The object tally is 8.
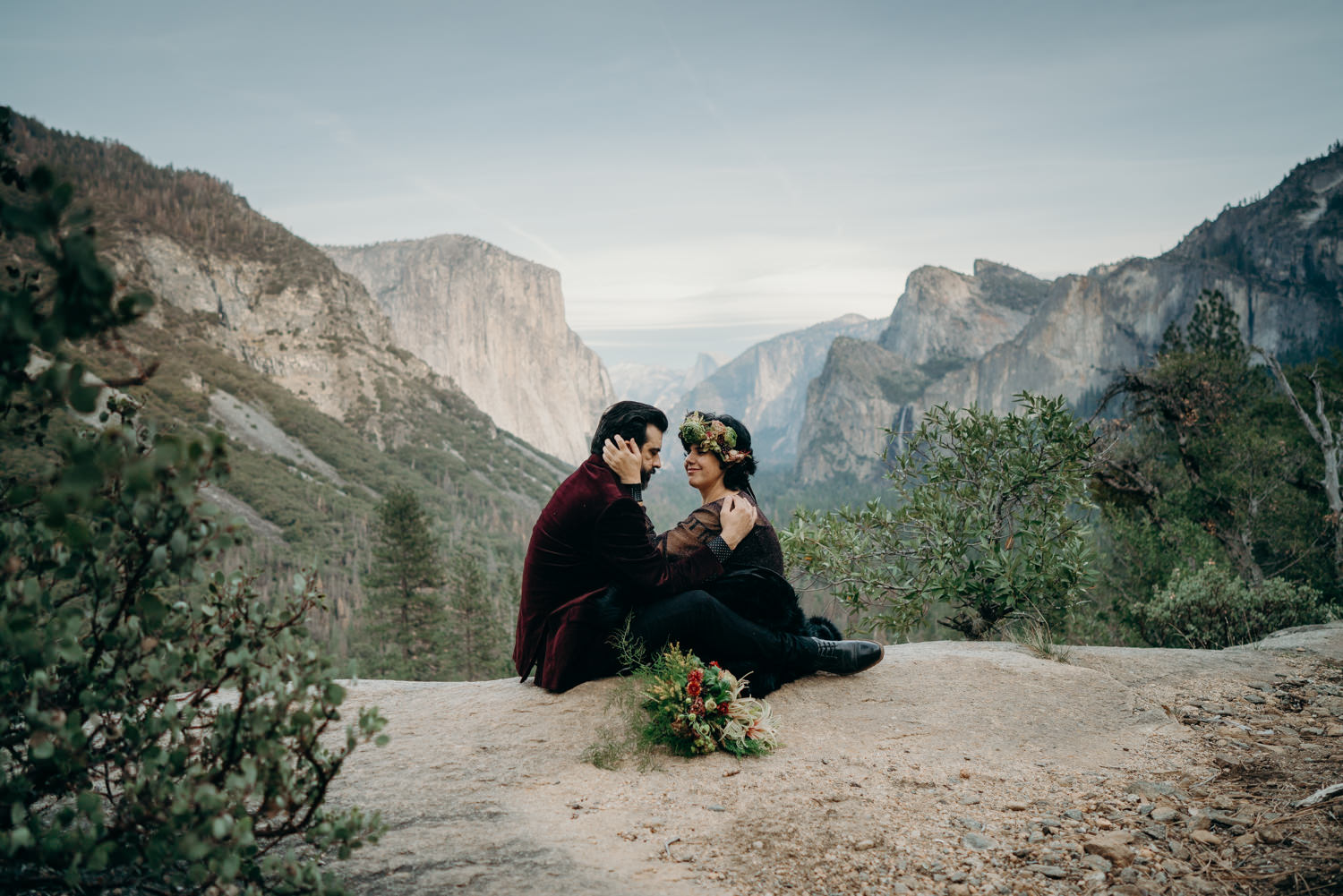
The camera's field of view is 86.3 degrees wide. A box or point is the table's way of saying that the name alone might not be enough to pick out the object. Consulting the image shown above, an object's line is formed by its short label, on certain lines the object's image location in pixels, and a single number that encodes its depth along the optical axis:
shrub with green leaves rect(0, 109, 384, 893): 1.88
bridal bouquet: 4.99
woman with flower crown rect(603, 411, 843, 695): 5.80
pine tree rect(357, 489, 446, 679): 36.59
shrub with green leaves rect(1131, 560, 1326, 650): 10.59
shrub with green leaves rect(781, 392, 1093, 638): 8.27
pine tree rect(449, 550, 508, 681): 38.75
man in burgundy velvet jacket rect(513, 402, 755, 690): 5.40
